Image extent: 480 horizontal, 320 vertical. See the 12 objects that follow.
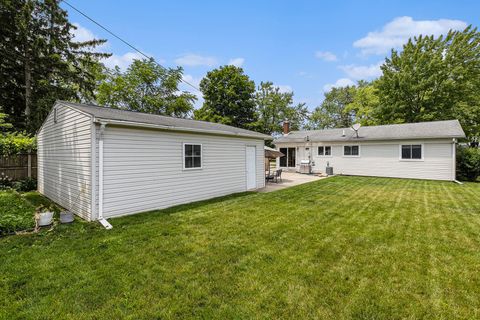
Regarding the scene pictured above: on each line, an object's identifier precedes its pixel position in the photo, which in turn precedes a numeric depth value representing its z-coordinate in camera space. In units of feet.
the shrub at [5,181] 34.37
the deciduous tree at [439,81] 72.23
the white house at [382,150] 44.52
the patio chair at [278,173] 44.36
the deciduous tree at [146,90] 75.21
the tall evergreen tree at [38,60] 47.91
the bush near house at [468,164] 44.57
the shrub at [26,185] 34.75
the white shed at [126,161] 19.35
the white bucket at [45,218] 17.37
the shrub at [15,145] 34.20
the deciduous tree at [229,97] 100.37
